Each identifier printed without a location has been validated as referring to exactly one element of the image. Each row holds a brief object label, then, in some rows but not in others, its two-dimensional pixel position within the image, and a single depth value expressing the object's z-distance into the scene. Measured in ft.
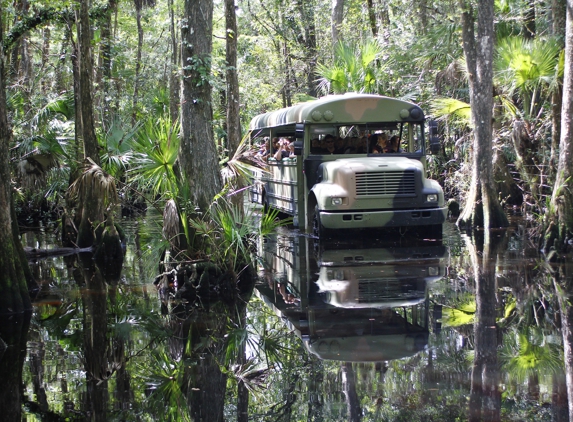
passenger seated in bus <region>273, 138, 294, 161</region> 54.72
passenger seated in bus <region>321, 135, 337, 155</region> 48.38
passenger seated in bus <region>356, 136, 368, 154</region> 48.16
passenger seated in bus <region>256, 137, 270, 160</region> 58.42
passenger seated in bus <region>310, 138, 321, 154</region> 48.32
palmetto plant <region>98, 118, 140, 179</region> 44.68
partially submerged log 44.21
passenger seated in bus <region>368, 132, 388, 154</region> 48.39
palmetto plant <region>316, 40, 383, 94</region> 64.64
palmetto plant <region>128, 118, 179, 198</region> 30.94
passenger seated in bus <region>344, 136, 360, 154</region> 48.21
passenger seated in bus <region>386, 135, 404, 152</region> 48.49
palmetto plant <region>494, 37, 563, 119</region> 48.32
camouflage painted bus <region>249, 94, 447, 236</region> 43.93
